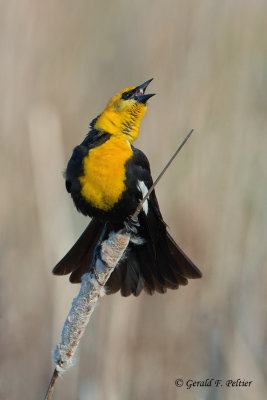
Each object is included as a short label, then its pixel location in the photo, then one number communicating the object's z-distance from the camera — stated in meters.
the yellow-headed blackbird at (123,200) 5.93
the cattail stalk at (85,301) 5.78
